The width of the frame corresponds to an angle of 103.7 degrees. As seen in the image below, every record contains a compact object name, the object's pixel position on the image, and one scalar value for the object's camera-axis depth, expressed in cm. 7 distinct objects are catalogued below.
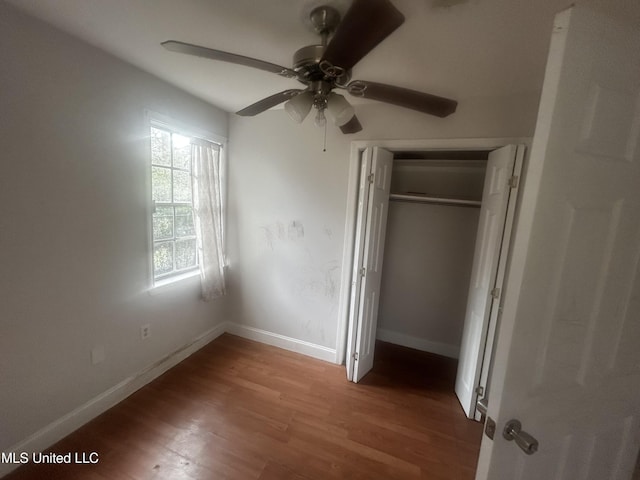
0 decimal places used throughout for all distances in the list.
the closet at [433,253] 179
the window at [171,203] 202
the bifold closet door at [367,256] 199
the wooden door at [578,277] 55
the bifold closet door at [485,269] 168
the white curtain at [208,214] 228
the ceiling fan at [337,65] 81
